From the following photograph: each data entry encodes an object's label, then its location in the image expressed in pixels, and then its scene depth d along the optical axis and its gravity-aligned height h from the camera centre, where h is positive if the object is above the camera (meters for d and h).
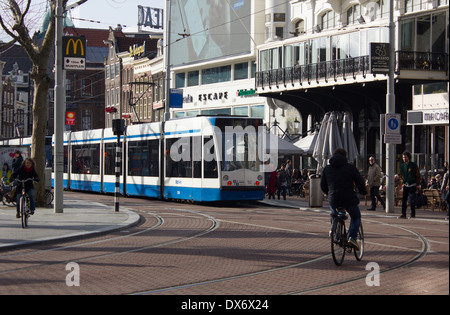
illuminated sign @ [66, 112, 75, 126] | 54.27 +2.91
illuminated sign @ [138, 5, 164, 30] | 86.81 +16.66
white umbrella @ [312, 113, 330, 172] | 30.05 +0.57
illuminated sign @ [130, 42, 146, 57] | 72.84 +10.72
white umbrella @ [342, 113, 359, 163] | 29.91 +0.69
